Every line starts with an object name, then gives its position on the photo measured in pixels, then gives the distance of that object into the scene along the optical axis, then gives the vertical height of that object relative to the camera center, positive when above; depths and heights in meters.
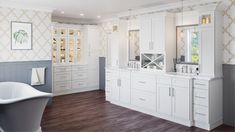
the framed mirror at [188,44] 3.87 +0.47
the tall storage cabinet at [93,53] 6.38 +0.45
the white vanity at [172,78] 3.40 -0.31
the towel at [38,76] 4.48 -0.29
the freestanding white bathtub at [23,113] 2.98 -0.85
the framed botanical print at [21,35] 4.26 +0.75
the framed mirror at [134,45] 4.95 +0.59
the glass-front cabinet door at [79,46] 6.45 +0.72
